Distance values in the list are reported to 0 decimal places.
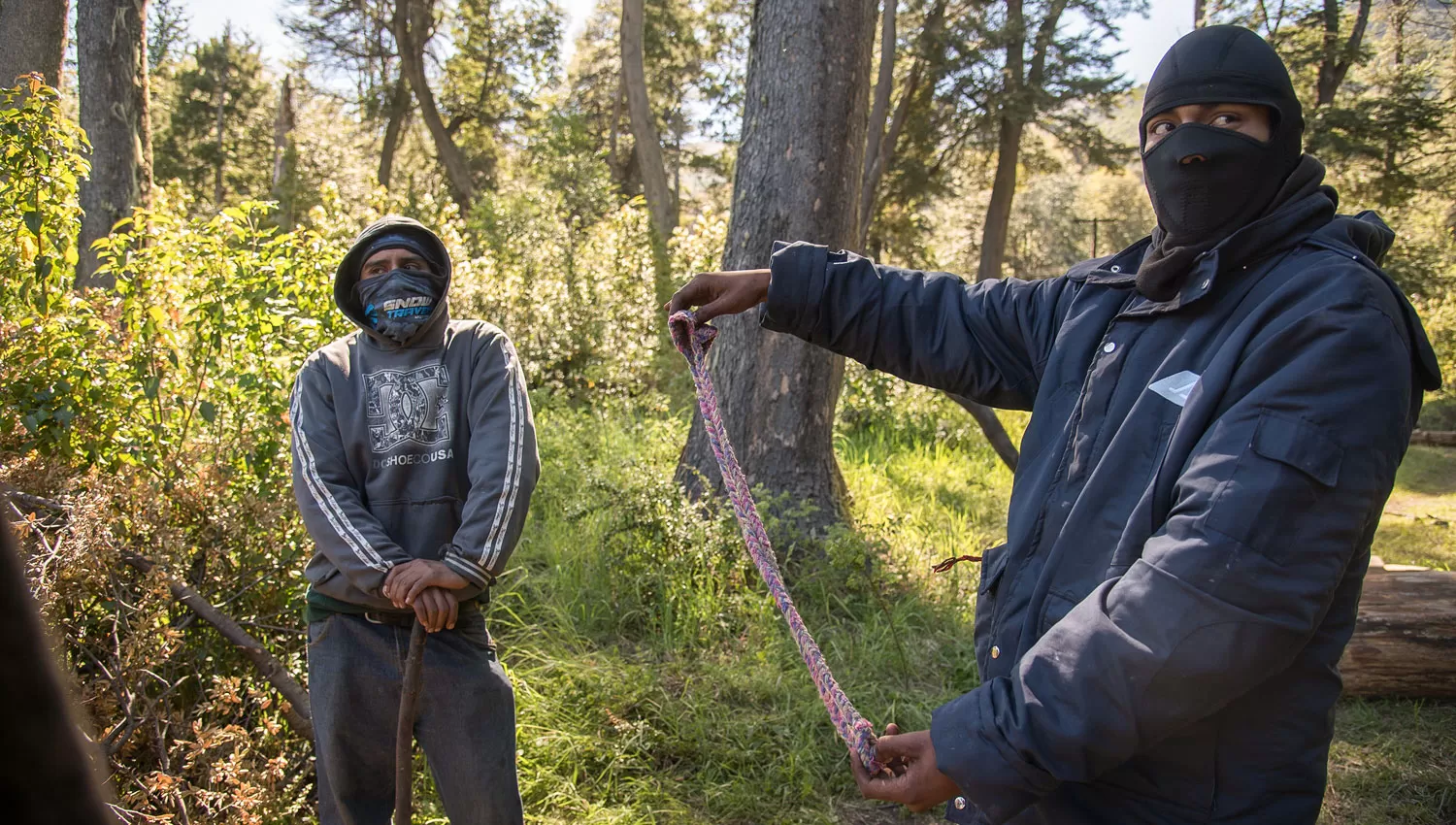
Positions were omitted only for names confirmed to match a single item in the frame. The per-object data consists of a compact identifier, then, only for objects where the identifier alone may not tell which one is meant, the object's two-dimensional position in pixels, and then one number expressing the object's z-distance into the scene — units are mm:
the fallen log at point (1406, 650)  4918
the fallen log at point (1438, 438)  9320
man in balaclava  1553
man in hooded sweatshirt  2996
